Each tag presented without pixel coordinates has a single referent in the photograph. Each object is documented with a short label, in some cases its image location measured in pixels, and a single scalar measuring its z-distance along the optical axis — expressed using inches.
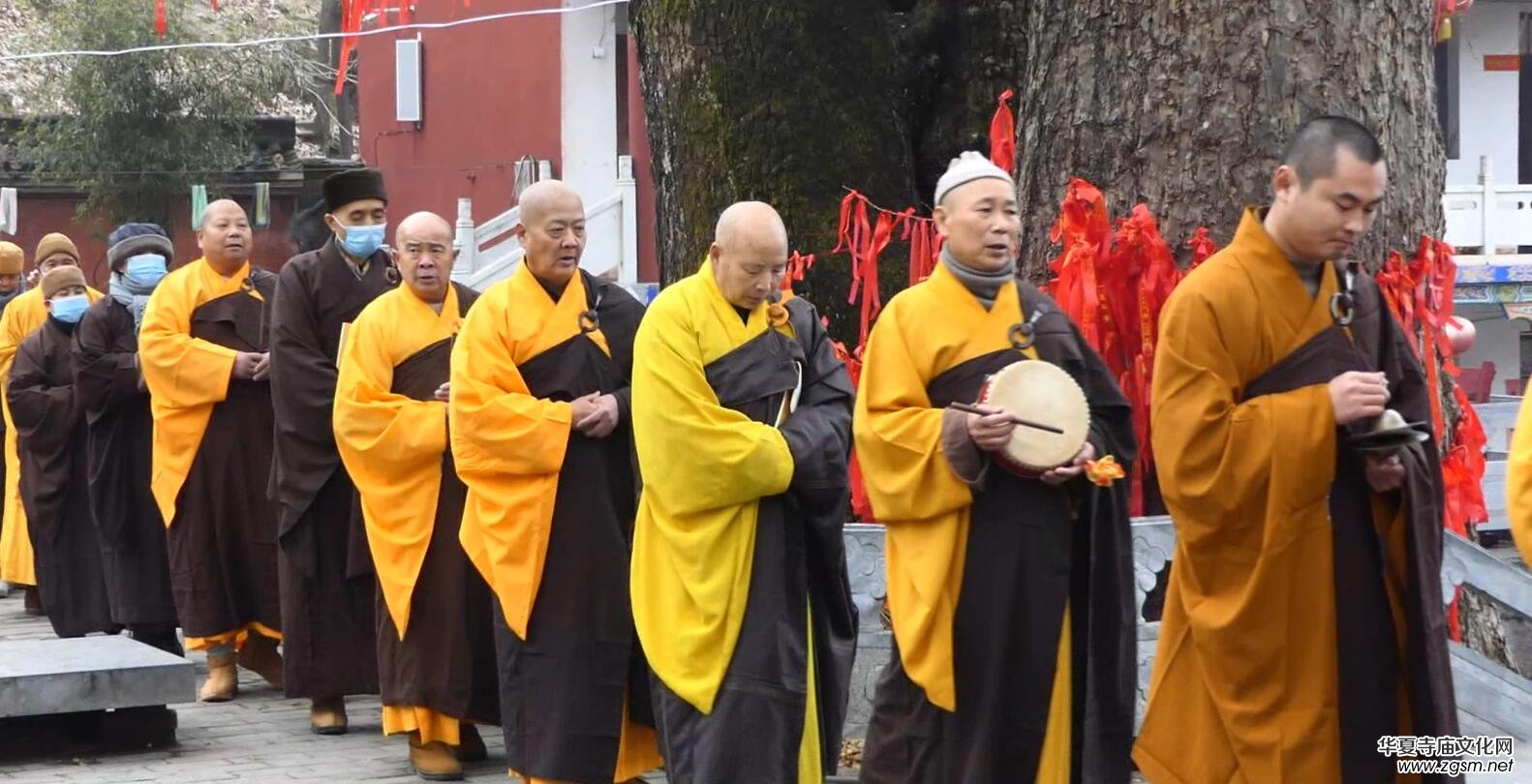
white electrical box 891.4
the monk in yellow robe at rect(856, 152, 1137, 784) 193.6
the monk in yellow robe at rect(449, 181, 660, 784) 237.5
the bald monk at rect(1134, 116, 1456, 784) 173.0
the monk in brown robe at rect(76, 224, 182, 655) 351.6
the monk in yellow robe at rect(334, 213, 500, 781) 266.7
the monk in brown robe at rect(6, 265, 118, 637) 386.3
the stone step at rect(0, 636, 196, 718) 275.3
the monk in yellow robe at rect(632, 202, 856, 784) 211.6
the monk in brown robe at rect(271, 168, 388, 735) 296.5
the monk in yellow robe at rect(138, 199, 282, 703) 323.6
